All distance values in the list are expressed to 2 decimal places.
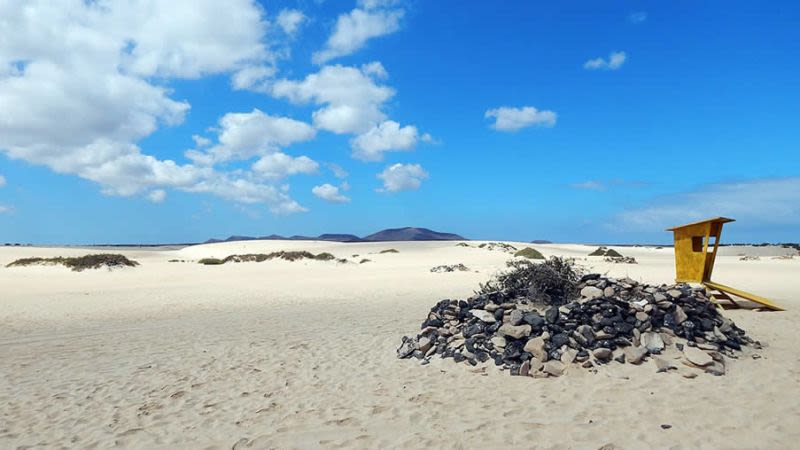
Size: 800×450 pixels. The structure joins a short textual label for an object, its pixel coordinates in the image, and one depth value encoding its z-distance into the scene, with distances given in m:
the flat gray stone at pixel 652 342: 8.12
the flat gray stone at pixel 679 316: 8.86
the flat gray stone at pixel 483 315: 9.30
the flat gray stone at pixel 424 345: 9.12
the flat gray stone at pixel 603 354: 7.89
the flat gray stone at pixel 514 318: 8.79
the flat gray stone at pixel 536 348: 7.94
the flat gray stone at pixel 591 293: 9.71
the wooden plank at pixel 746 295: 12.94
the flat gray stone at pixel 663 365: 7.55
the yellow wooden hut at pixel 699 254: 13.10
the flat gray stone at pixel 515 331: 8.44
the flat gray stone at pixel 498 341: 8.45
